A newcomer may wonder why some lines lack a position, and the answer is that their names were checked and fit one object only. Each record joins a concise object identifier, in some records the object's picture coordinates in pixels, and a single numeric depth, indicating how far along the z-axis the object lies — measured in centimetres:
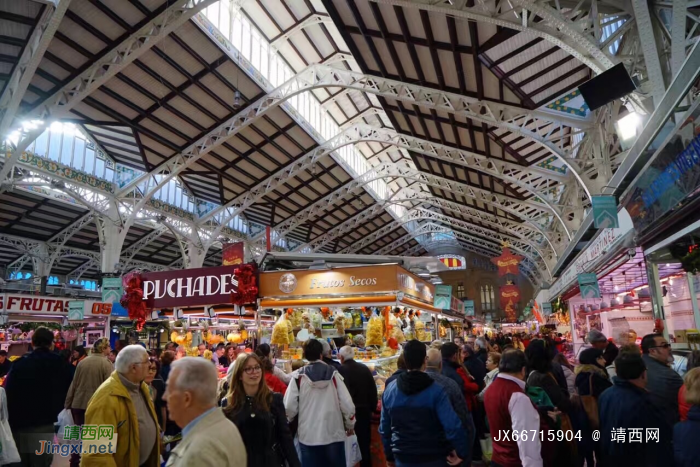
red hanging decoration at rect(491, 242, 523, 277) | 1811
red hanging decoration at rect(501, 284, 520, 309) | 2109
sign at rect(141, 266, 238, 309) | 842
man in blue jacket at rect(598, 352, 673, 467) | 273
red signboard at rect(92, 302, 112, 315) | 1371
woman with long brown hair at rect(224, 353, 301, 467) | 272
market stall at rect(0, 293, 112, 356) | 1284
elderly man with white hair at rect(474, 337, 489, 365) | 801
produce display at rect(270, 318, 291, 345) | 804
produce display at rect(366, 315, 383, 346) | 809
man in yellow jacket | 261
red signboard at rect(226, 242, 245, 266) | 1034
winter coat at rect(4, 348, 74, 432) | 445
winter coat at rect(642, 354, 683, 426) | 332
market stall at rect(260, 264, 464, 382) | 761
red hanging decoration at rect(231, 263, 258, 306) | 814
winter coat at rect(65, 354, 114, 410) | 464
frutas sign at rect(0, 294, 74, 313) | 1257
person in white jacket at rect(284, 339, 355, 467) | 371
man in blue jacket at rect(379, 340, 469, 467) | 281
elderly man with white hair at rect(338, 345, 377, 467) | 480
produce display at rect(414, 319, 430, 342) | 1074
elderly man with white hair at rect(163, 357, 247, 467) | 159
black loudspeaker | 621
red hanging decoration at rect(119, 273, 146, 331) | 900
